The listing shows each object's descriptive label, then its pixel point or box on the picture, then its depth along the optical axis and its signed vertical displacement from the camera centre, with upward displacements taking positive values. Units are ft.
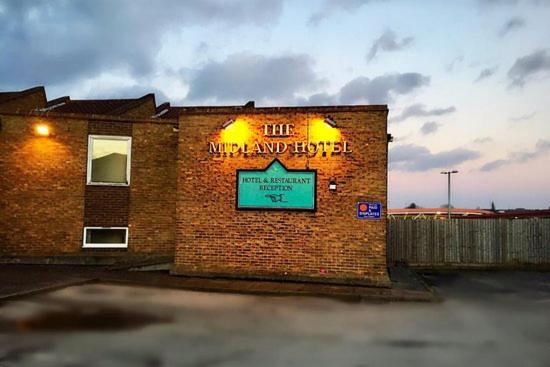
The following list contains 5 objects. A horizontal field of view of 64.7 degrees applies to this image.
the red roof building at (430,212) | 140.42 +2.95
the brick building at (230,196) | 39.45 +1.98
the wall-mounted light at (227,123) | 41.78 +8.93
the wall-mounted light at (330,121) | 40.06 +8.93
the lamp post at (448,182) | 141.09 +12.75
